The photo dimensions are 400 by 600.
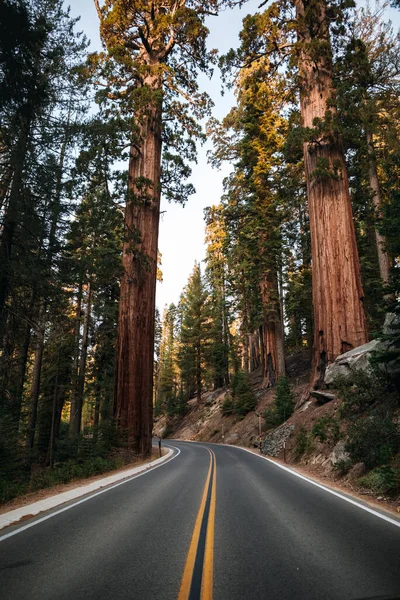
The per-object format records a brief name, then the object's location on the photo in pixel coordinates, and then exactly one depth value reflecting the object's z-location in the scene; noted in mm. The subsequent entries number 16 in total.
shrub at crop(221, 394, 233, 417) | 33281
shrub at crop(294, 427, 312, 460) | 14195
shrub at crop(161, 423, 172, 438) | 46709
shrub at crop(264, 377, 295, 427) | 20625
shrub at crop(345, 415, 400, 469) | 8482
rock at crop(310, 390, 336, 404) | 14500
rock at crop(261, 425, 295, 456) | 17516
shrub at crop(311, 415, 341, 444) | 11987
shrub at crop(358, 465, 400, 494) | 7398
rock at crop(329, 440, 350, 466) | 10446
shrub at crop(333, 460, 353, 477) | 10023
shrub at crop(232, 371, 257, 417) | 29094
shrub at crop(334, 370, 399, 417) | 10922
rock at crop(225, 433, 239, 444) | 28381
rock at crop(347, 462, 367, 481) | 9289
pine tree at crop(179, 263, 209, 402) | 44594
